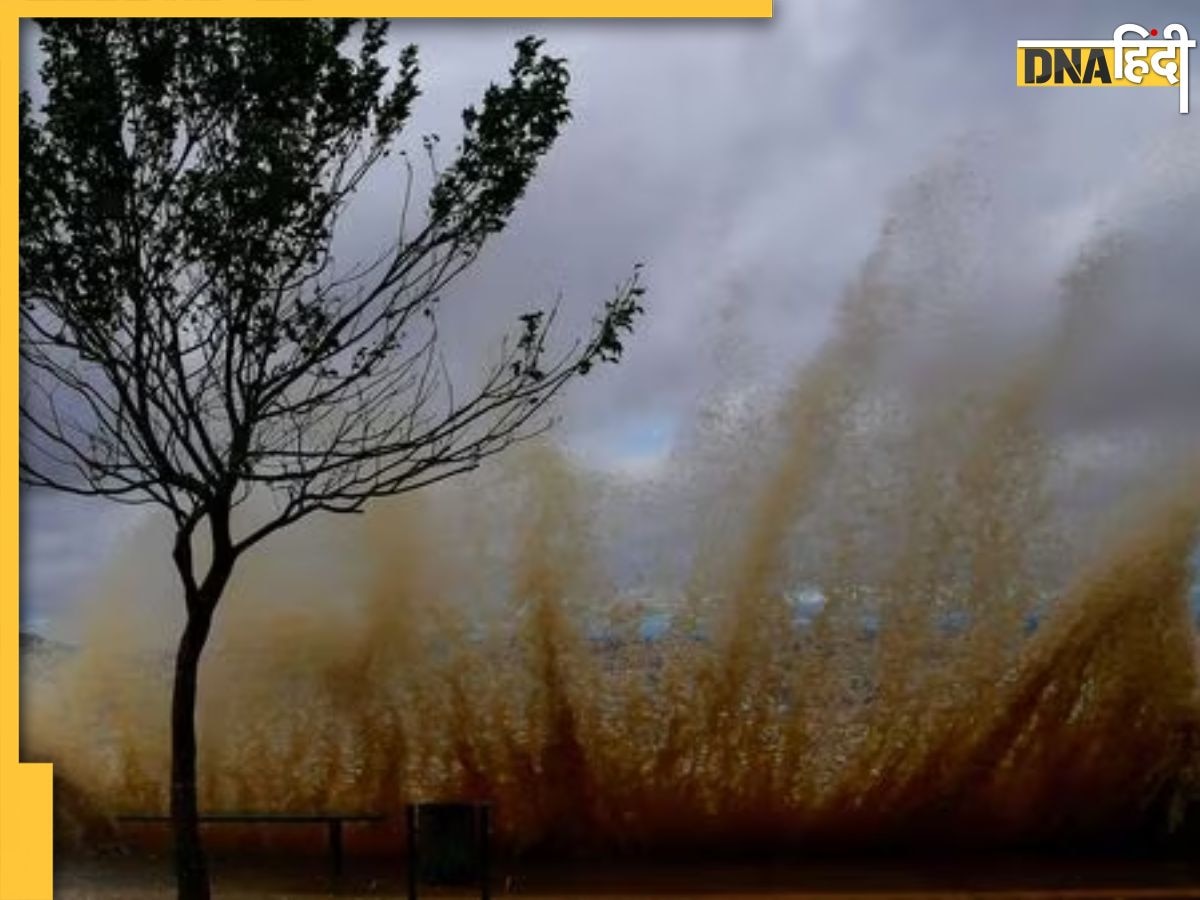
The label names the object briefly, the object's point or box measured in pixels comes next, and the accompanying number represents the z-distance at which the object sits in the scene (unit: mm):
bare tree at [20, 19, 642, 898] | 10977
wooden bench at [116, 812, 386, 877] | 13948
